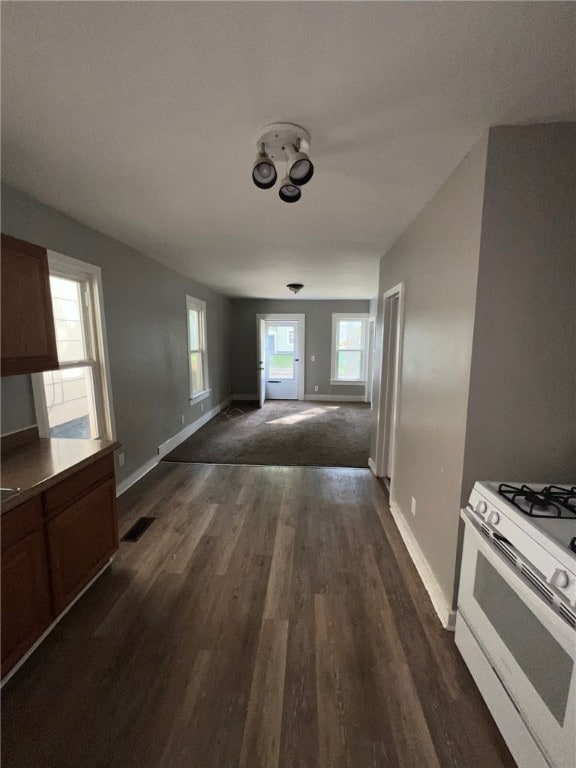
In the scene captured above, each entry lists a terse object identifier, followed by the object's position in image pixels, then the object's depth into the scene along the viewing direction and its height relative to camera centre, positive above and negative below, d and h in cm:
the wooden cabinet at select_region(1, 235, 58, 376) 157 +17
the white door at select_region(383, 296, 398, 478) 328 -12
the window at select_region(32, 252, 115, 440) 235 -19
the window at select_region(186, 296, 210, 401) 508 -13
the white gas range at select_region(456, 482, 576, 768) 92 -94
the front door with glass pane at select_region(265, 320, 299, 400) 741 -42
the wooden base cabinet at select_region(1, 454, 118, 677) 135 -105
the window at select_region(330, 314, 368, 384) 723 -15
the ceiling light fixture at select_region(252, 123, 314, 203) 129 +82
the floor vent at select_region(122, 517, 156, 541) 247 -152
